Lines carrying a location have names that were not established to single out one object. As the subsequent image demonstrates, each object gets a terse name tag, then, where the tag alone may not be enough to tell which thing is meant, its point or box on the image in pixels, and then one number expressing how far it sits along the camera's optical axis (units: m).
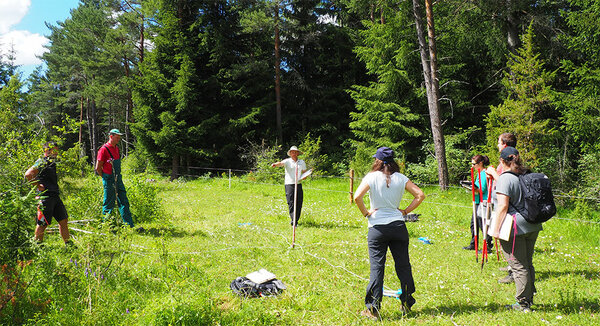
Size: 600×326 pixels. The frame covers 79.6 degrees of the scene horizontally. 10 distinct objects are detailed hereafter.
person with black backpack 3.97
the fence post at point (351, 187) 12.00
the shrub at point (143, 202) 8.16
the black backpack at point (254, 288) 4.42
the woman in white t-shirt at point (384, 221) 3.79
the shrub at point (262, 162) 18.39
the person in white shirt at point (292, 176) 7.95
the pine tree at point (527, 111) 13.13
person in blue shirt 5.99
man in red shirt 6.84
